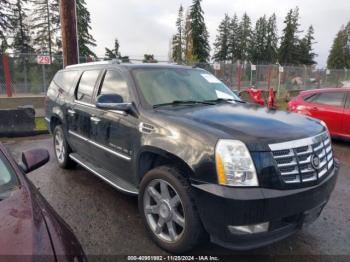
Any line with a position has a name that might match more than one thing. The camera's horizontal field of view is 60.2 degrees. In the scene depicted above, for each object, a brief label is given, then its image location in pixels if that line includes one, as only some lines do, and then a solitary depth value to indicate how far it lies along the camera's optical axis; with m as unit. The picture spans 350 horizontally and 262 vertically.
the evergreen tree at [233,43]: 76.88
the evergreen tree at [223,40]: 77.19
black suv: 2.46
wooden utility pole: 7.42
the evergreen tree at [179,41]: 54.38
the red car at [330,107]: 7.45
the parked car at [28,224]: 1.49
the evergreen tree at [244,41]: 77.19
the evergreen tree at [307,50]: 76.62
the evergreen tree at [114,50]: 60.89
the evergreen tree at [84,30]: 41.00
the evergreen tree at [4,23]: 40.38
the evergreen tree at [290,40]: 74.25
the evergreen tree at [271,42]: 78.69
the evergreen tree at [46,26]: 43.88
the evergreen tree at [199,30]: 57.40
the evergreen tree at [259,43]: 78.44
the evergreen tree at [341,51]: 78.44
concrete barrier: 8.15
